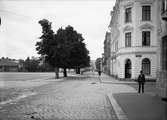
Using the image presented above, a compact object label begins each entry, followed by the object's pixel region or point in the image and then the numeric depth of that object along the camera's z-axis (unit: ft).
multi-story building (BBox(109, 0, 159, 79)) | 123.32
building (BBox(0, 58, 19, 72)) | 471.87
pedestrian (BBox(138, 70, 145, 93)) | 67.64
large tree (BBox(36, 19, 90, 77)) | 160.04
